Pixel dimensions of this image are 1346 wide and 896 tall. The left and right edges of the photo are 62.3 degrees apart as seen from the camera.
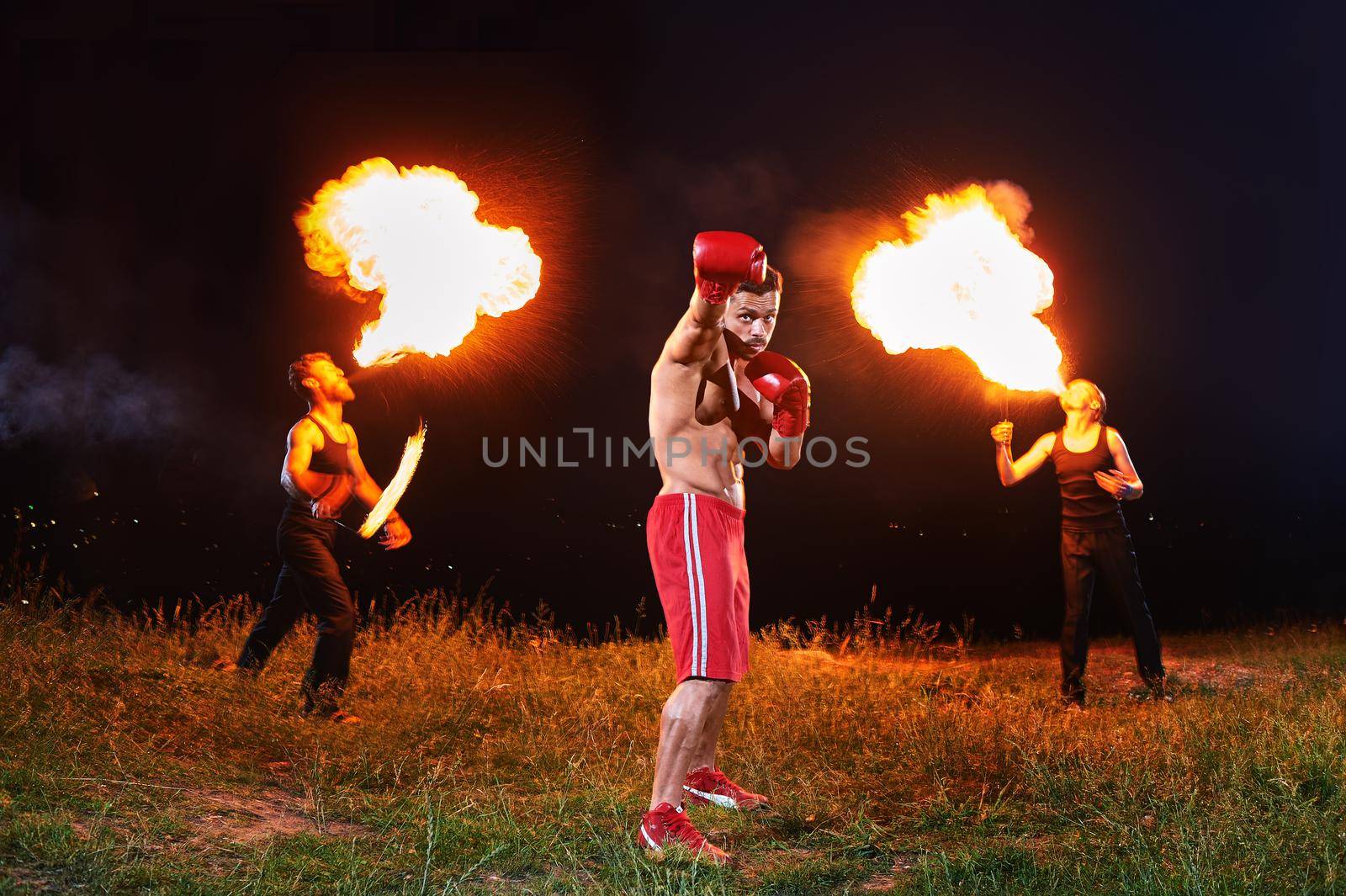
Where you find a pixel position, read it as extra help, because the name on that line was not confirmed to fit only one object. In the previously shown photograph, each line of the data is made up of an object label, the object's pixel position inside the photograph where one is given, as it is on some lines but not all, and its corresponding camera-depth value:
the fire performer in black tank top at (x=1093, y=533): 6.61
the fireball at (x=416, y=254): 6.83
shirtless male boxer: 3.82
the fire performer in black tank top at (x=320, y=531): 5.92
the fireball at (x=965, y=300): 7.07
